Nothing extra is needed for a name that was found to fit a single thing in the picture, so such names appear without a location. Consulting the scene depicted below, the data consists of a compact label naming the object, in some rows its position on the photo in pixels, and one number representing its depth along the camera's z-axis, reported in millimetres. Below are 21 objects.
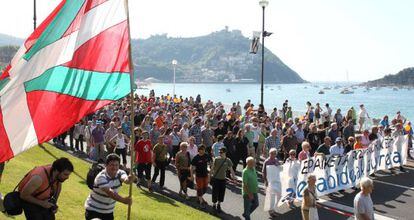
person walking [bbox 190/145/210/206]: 12023
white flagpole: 5836
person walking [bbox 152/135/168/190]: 13500
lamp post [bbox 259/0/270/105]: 24344
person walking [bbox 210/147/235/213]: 11680
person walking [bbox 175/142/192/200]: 12664
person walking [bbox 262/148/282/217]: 11528
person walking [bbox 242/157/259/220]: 10406
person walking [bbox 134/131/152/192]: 13602
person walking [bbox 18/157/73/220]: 5805
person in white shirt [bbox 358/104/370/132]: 26297
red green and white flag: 6227
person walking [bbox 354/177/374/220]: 8023
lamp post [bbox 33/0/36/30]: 25747
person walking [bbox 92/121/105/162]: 16859
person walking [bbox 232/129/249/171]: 15433
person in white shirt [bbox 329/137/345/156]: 14336
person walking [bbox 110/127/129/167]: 15773
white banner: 12203
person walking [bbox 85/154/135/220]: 6410
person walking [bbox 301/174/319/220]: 8844
